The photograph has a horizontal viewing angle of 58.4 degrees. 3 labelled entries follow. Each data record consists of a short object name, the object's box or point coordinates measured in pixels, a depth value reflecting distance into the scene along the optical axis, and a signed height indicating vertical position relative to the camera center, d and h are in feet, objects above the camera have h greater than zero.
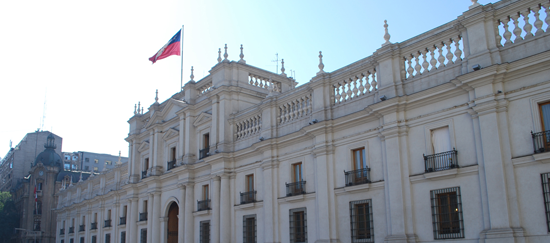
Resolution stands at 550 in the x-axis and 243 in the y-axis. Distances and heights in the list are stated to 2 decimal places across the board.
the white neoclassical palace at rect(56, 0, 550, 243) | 51.98 +10.46
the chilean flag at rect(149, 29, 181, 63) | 114.32 +41.49
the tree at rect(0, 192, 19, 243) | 240.53 +7.66
